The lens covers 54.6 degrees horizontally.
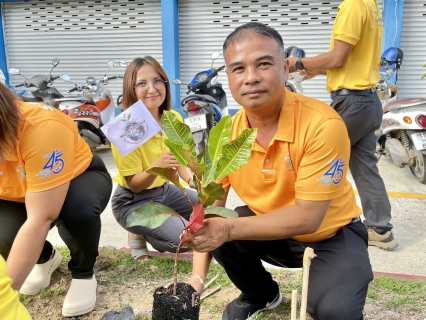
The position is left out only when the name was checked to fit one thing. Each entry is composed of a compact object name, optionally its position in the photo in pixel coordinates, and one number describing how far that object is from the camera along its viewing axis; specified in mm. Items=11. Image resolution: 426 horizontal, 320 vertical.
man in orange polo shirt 1522
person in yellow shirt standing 2629
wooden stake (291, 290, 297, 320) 1121
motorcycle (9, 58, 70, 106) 5605
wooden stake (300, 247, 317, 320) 1123
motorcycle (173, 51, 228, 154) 4277
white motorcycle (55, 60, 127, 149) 5164
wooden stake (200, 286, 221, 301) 2277
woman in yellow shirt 2385
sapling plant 1229
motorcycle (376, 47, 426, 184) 3871
